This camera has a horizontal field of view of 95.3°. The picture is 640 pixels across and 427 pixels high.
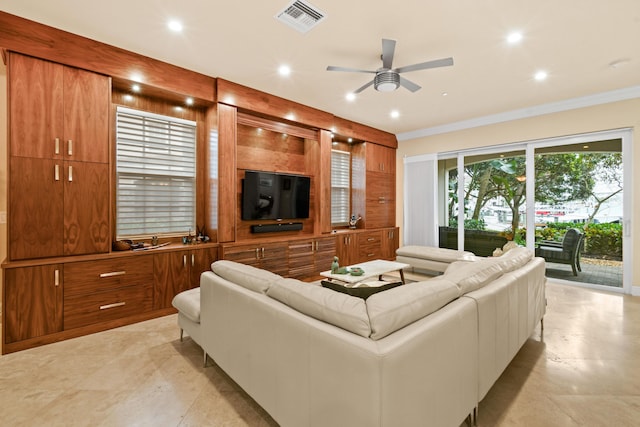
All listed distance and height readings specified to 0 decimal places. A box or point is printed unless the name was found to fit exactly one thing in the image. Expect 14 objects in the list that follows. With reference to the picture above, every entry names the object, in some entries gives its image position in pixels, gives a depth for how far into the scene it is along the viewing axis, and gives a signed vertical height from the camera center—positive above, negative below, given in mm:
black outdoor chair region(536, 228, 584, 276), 4504 -589
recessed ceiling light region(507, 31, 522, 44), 2715 +1666
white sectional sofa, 1073 -604
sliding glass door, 4219 +176
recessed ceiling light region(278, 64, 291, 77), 3395 +1671
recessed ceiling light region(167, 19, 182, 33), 2564 +1651
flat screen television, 4238 +232
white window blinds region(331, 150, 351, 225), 5711 +493
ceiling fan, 2637 +1394
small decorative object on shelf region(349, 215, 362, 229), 5848 -203
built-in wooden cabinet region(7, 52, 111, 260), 2518 +457
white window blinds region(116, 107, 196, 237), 3334 +435
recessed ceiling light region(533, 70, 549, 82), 3512 +1688
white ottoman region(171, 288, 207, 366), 2262 -820
